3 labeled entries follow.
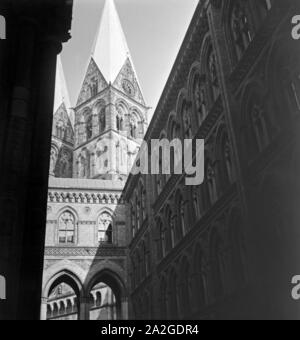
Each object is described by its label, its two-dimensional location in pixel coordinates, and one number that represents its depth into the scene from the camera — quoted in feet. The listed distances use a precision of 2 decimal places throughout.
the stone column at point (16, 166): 21.84
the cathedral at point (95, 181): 110.73
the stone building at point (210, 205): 39.68
